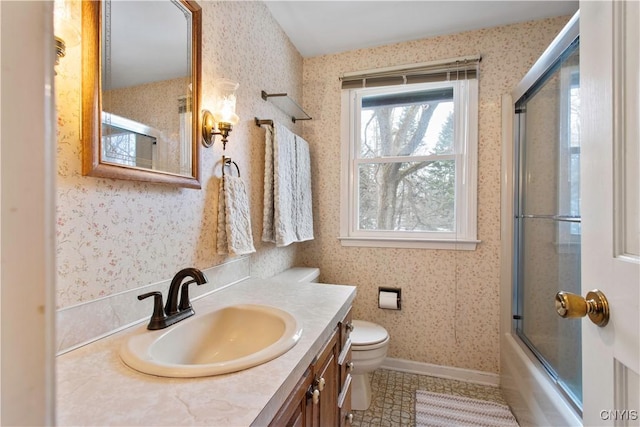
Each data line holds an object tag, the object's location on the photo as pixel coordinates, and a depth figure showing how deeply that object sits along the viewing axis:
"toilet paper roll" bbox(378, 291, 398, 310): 2.07
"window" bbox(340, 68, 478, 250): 2.01
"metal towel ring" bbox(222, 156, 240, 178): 1.35
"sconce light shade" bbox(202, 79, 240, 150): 1.21
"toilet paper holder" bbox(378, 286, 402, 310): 2.09
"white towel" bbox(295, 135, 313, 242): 1.95
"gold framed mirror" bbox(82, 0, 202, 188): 0.78
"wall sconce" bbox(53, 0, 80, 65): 0.69
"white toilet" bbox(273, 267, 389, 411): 1.67
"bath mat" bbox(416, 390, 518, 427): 1.60
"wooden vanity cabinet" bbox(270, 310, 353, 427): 0.71
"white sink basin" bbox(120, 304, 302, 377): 0.64
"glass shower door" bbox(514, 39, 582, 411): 1.23
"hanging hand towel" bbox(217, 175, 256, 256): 1.29
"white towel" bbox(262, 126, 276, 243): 1.67
